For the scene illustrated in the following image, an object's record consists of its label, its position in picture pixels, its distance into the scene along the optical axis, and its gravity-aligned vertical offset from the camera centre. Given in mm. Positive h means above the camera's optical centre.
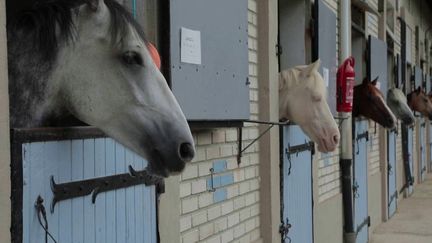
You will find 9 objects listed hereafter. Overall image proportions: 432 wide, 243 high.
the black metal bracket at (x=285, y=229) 4383 -712
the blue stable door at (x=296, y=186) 4496 -436
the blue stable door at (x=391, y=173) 9180 -690
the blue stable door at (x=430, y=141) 16338 -342
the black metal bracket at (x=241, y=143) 3721 -81
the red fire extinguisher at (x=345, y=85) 5625 +404
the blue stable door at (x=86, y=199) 1919 -244
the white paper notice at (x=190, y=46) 2793 +389
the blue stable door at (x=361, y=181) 6816 -595
